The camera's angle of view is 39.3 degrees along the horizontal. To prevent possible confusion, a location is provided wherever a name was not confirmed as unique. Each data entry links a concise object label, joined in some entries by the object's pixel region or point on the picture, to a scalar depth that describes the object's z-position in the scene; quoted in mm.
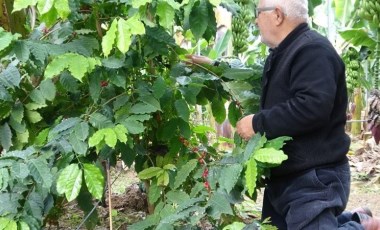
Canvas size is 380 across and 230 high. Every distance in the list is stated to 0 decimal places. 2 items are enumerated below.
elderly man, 1896
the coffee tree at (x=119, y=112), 1732
